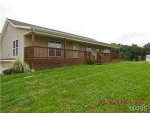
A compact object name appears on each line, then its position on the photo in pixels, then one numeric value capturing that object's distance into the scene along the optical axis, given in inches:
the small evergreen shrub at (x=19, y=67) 267.6
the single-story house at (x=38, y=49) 302.8
